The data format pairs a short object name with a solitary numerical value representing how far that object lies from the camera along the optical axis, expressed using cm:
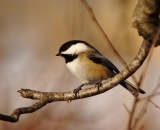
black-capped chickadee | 415
